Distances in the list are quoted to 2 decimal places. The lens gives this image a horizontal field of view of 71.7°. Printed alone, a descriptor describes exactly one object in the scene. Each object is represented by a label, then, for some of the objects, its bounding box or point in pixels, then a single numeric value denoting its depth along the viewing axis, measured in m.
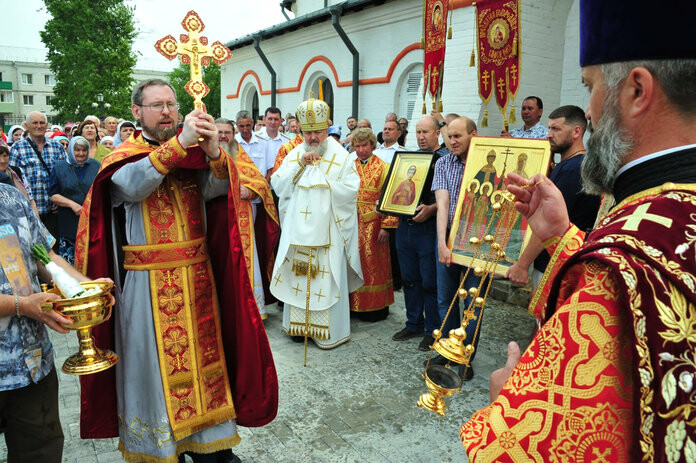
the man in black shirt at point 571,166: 3.39
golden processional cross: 2.53
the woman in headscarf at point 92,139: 7.14
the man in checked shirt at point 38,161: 6.25
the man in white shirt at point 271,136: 7.69
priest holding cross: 2.57
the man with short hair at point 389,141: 6.74
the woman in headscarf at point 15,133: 10.11
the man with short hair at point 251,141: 7.50
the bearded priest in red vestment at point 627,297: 0.80
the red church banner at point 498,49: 5.79
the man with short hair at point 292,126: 10.93
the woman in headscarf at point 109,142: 8.34
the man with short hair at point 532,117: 5.88
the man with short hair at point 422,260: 4.68
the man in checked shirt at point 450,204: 4.08
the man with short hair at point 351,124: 11.05
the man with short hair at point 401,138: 10.08
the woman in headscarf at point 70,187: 6.07
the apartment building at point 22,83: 51.69
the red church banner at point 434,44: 6.57
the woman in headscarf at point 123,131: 7.71
